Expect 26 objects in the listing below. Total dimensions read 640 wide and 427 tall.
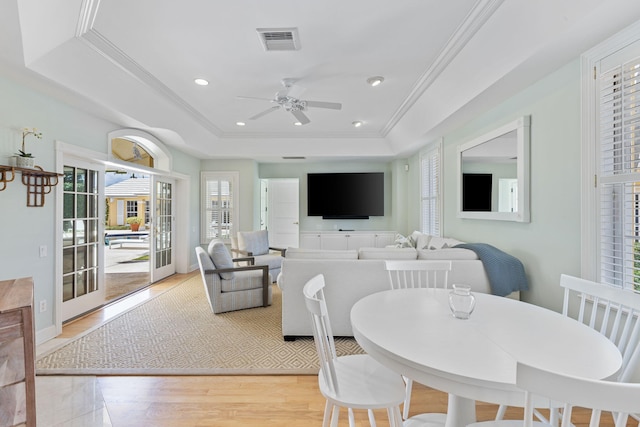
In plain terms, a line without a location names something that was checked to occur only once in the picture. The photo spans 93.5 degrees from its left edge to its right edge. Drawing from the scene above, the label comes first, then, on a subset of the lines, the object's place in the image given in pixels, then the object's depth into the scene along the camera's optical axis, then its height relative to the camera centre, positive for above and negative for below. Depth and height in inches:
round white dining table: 36.9 -19.5
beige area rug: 94.1 -48.4
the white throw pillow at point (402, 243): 180.4 -18.6
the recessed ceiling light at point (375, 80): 130.0 +58.1
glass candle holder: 55.1 -16.5
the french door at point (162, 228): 199.3 -11.0
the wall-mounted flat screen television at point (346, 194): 269.7 +17.0
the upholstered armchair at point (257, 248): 191.3 -25.3
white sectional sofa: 109.8 -24.8
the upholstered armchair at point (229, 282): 138.6 -33.2
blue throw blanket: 106.4 -21.5
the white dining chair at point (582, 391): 25.0 -15.3
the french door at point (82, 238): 130.6 -11.7
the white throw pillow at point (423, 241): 177.3 -17.3
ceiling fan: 128.4 +49.8
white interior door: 277.9 +1.6
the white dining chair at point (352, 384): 50.0 -30.7
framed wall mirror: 110.8 +16.8
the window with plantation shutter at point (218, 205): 253.9 +6.4
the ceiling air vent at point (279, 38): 96.2 +58.3
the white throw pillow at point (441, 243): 142.6 -14.9
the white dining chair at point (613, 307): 49.0 -18.5
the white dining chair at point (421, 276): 67.5 -22.2
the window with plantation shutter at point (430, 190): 187.9 +15.5
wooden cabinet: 38.5 -20.5
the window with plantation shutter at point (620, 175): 72.8 +9.7
